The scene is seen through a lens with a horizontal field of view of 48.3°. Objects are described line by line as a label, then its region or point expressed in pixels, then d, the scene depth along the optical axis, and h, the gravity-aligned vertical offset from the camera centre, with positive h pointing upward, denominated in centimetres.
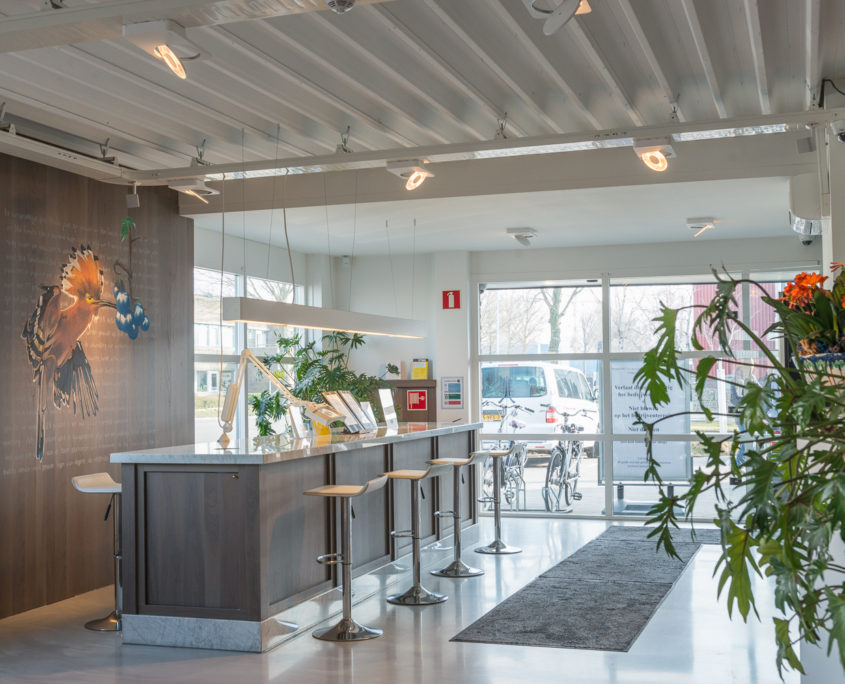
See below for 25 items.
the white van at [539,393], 1005 -12
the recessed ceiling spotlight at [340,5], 324 +131
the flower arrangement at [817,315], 254 +17
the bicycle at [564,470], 999 -94
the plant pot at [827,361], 256 +4
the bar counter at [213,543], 509 -87
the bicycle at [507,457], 1012 -80
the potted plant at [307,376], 927 +10
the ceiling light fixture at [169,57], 374 +133
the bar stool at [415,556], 604 -113
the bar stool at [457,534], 687 -112
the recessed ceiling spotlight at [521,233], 881 +141
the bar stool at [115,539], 552 -90
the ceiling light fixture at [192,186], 639 +138
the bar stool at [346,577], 524 -108
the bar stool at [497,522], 790 -118
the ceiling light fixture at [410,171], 583 +134
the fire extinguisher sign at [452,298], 1009 +92
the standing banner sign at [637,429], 984 -51
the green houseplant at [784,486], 183 -22
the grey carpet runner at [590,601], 521 -141
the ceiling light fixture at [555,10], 328 +132
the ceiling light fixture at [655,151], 544 +134
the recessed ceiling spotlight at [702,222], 834 +140
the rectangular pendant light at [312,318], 573 +48
